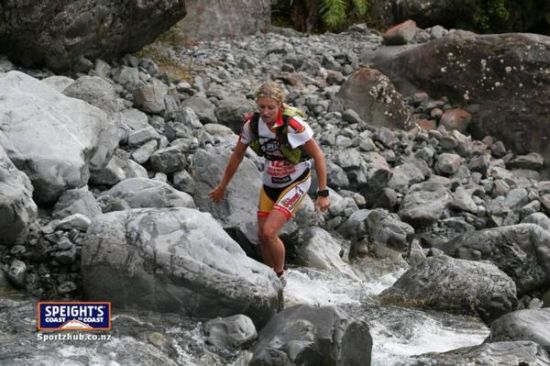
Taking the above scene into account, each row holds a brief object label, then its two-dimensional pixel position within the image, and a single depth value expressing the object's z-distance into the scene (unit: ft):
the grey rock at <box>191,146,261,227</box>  55.36
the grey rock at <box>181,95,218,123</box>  75.66
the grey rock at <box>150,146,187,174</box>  60.64
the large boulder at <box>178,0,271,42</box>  104.06
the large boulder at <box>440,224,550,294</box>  60.54
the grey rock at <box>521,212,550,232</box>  69.74
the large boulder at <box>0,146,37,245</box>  42.16
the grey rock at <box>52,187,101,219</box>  47.57
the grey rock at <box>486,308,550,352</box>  43.37
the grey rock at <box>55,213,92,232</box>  44.70
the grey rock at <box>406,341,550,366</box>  40.19
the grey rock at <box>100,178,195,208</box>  50.98
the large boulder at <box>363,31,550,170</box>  91.15
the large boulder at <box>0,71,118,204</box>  48.37
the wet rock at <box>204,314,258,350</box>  39.47
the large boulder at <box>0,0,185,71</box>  68.64
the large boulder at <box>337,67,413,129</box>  88.48
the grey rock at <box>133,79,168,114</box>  71.51
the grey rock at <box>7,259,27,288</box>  42.60
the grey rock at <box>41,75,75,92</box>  66.54
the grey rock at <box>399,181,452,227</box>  69.82
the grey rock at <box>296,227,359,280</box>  57.88
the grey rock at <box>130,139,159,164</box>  61.46
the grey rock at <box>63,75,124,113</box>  65.26
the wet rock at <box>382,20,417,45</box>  105.40
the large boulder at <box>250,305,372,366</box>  37.65
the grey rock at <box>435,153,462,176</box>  81.15
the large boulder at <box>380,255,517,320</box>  52.75
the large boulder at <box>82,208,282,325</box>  40.96
